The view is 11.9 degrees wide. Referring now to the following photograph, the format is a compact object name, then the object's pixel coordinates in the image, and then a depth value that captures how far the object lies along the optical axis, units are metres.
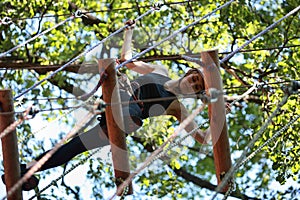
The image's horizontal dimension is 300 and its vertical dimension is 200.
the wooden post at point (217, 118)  7.61
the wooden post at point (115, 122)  7.69
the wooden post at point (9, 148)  7.24
